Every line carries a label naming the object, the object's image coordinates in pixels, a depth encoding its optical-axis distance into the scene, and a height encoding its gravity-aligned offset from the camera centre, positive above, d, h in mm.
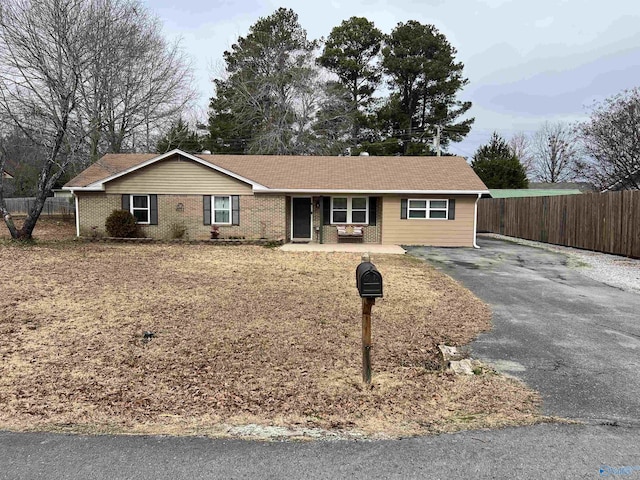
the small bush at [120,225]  17203 -459
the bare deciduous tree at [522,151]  52594 +7068
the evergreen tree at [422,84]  34031 +9874
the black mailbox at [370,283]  3771 -593
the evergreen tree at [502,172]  38062 +3327
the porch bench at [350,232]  17844 -783
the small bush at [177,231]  17594 -712
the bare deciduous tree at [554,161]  48812 +5639
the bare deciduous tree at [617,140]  26375 +4372
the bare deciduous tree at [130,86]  18430 +6246
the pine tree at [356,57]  34156 +11807
